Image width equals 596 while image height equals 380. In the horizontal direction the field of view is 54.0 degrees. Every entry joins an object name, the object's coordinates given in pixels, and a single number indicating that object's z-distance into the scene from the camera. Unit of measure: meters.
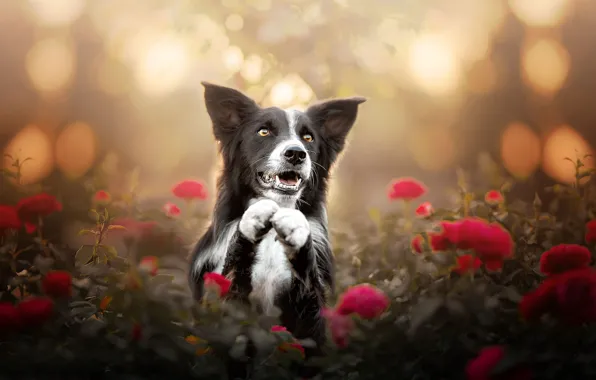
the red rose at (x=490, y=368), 1.95
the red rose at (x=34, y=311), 2.27
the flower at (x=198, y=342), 2.30
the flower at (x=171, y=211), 3.99
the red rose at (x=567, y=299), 1.98
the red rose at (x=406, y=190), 3.89
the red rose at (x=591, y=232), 2.73
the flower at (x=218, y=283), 2.40
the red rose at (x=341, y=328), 2.51
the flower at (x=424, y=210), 3.62
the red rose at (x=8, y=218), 2.64
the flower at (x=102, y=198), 3.41
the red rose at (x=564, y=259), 2.33
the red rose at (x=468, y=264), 2.39
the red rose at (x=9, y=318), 2.24
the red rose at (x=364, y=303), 2.47
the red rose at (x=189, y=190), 3.96
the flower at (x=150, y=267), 2.25
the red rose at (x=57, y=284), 2.45
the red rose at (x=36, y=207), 2.73
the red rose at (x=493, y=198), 3.40
